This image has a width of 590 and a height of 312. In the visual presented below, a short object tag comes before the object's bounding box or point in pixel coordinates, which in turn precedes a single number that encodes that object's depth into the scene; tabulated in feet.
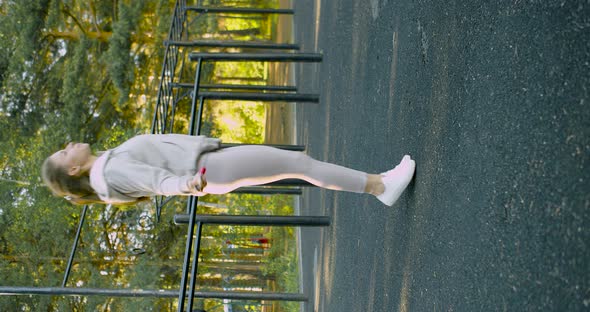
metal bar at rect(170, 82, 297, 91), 24.99
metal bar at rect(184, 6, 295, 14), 31.45
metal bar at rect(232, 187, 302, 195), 23.38
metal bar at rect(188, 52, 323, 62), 20.10
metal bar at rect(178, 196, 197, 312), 13.51
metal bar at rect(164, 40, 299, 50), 24.44
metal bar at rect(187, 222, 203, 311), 13.67
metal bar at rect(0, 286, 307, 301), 17.38
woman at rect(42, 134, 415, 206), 11.54
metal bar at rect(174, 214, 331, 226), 17.33
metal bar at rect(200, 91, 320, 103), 21.31
